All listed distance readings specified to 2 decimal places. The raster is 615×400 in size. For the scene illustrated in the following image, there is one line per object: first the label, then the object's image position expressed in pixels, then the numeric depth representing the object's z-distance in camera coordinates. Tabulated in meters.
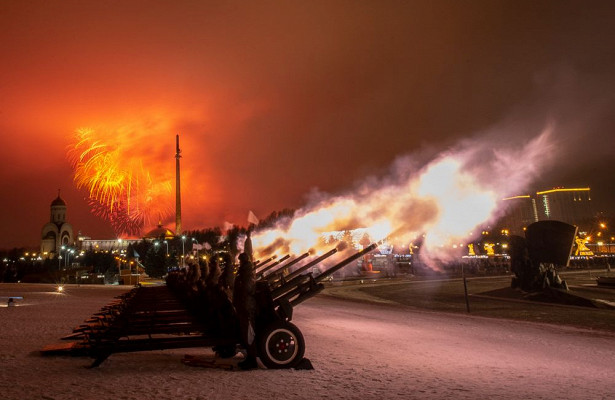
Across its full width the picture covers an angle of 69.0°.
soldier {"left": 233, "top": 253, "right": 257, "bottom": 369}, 7.45
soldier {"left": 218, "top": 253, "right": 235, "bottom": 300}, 9.37
